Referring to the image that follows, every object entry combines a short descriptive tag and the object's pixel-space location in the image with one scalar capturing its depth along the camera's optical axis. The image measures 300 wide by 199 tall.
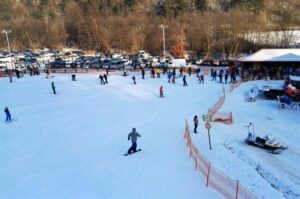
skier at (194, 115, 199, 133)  17.09
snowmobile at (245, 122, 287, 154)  15.21
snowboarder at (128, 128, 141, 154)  14.16
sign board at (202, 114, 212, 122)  15.02
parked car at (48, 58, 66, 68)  46.71
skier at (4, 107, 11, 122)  21.30
